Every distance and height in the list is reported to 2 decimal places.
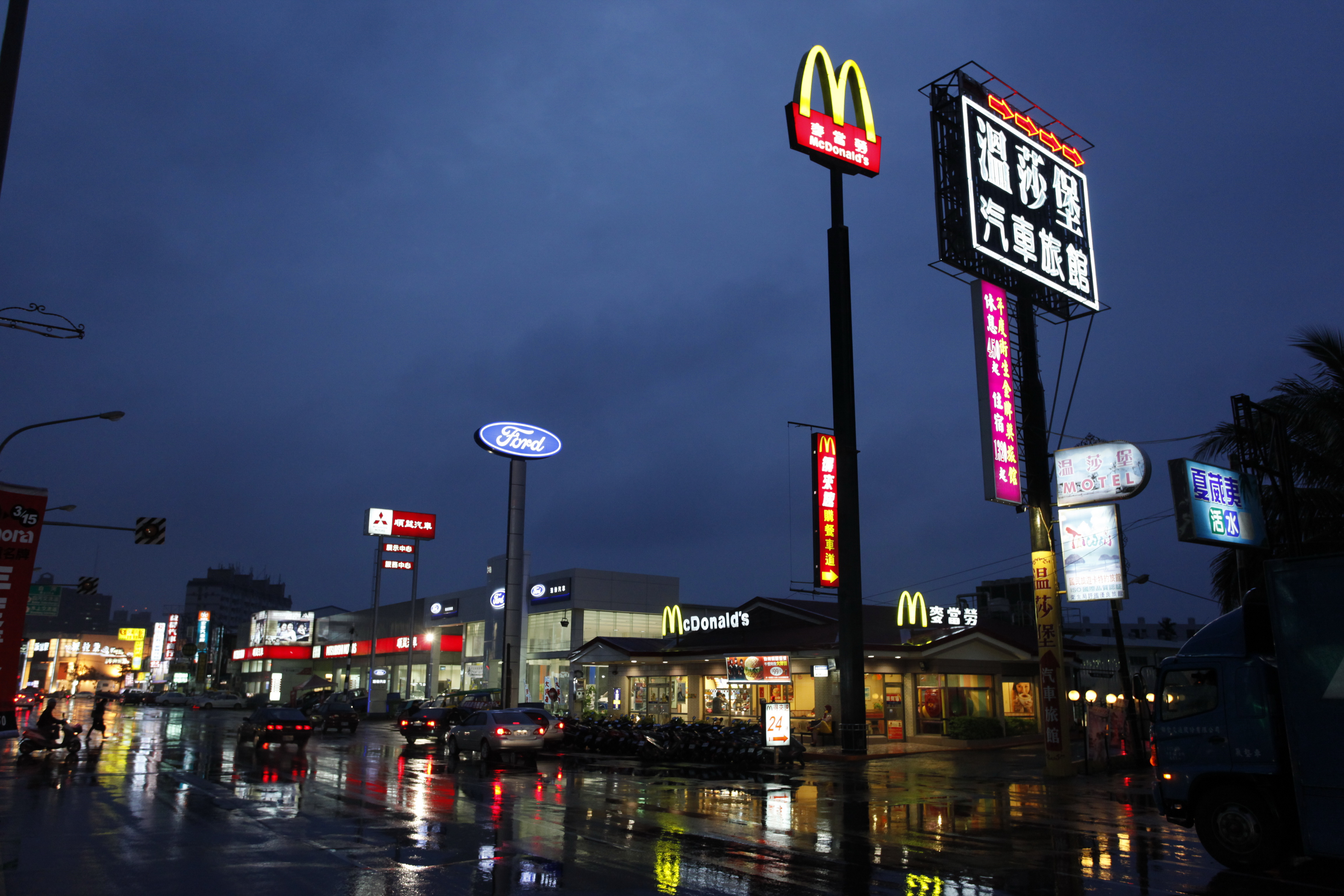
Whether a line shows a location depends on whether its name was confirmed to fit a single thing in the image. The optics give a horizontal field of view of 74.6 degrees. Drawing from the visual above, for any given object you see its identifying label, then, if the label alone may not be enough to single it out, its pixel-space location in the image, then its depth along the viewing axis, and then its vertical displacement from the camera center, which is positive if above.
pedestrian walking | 31.23 -1.49
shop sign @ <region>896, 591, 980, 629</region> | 37.41 +3.01
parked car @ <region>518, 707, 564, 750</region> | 25.48 -1.37
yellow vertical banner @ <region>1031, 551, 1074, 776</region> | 21.67 +0.71
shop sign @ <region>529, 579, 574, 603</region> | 52.00 +5.23
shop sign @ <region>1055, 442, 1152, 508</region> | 21.91 +5.30
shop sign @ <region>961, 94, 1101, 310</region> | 26.88 +15.03
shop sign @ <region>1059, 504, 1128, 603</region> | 22.22 +3.34
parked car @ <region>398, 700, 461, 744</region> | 33.62 -1.68
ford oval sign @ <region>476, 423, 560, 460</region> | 42.59 +11.38
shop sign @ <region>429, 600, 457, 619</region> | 61.66 +4.79
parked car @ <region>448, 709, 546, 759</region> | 24.17 -1.45
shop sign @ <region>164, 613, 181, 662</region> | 125.56 +5.36
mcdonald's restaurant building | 33.88 +0.50
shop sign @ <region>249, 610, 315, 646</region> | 84.56 +4.75
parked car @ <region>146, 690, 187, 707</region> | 74.69 -1.93
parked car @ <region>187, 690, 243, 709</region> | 73.12 -2.01
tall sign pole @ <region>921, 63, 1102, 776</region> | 23.28 +12.88
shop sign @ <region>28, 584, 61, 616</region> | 56.56 +4.72
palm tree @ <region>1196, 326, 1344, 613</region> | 21.05 +5.69
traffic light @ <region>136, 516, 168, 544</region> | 30.42 +4.89
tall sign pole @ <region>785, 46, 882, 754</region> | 28.33 +12.57
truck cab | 9.48 -0.43
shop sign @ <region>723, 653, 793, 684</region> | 34.09 +0.53
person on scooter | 25.47 -1.45
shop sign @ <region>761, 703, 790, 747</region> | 25.11 -1.14
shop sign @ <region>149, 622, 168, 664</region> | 137.12 +4.37
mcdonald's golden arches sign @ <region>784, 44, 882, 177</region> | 31.03 +19.53
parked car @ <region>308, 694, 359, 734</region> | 41.06 -1.77
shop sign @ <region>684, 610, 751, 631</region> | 39.88 +2.72
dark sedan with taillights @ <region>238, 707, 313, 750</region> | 28.92 -1.61
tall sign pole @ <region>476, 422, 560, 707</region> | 40.00 +8.06
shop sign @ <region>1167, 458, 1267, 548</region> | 18.61 +3.88
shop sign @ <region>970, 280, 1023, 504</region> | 23.41 +7.68
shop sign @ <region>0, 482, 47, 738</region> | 16.89 +1.98
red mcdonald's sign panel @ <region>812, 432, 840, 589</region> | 28.83 +5.37
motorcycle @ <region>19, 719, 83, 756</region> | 24.95 -1.87
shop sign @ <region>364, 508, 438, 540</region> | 61.56 +10.52
